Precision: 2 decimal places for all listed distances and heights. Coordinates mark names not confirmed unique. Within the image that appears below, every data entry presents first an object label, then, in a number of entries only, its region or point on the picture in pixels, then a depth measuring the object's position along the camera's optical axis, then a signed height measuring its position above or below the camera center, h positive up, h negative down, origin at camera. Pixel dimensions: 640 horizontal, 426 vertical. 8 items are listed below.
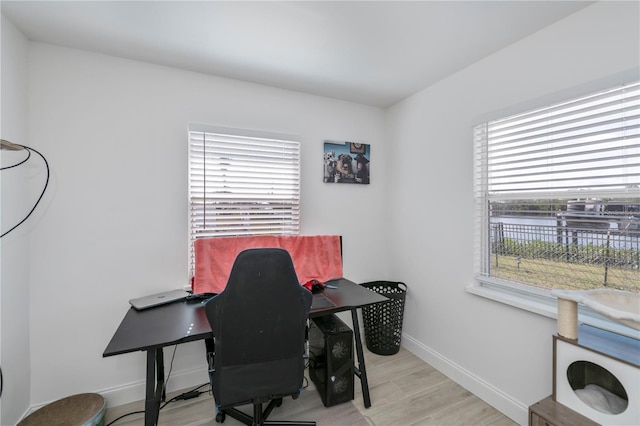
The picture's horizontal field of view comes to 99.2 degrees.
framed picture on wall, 2.67 +0.52
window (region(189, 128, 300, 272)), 2.18 +0.26
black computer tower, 1.88 -1.05
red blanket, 1.96 -0.33
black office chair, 1.28 -0.58
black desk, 1.31 -0.61
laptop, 1.73 -0.57
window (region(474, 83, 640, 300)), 1.39 +0.11
